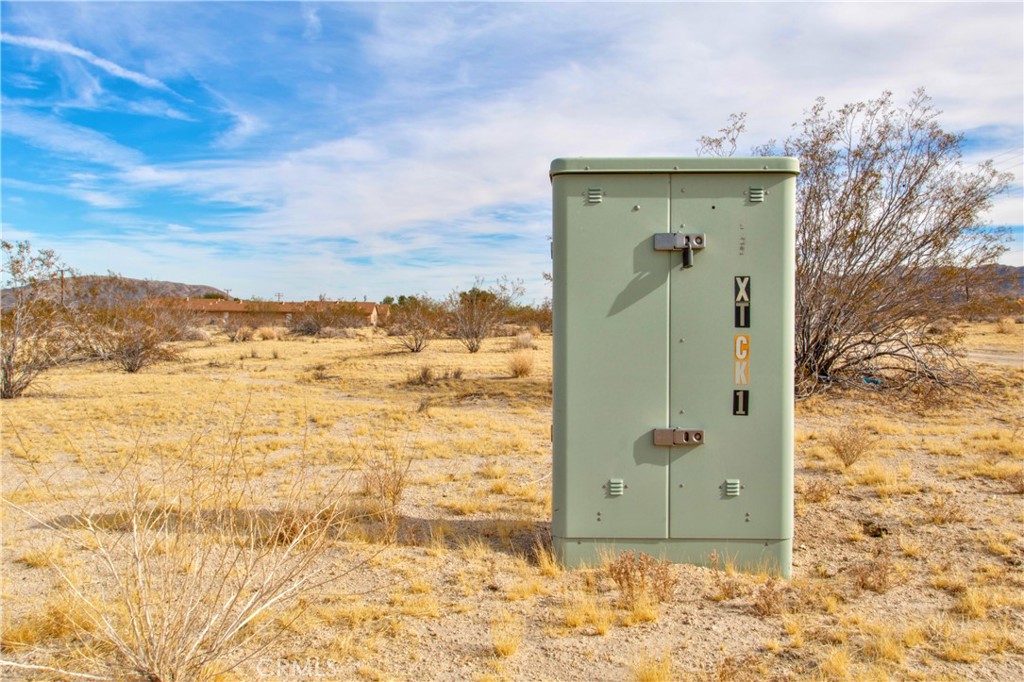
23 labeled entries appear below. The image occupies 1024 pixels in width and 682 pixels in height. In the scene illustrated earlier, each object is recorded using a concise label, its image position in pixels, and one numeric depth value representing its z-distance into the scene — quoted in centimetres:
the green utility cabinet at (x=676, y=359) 487
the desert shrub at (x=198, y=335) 3653
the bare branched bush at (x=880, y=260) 1393
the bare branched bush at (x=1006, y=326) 3097
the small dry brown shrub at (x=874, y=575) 459
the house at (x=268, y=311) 4716
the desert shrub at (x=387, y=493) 580
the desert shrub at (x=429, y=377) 1752
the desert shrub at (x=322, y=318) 4600
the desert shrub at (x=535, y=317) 4294
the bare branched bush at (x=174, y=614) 314
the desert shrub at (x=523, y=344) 2866
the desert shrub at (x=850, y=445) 824
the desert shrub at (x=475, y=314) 2984
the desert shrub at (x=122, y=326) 1945
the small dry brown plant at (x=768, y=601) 423
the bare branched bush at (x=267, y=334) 4197
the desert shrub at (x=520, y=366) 1869
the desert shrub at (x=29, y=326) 1566
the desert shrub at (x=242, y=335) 3972
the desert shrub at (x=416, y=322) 2872
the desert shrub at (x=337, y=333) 4338
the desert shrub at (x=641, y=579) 438
